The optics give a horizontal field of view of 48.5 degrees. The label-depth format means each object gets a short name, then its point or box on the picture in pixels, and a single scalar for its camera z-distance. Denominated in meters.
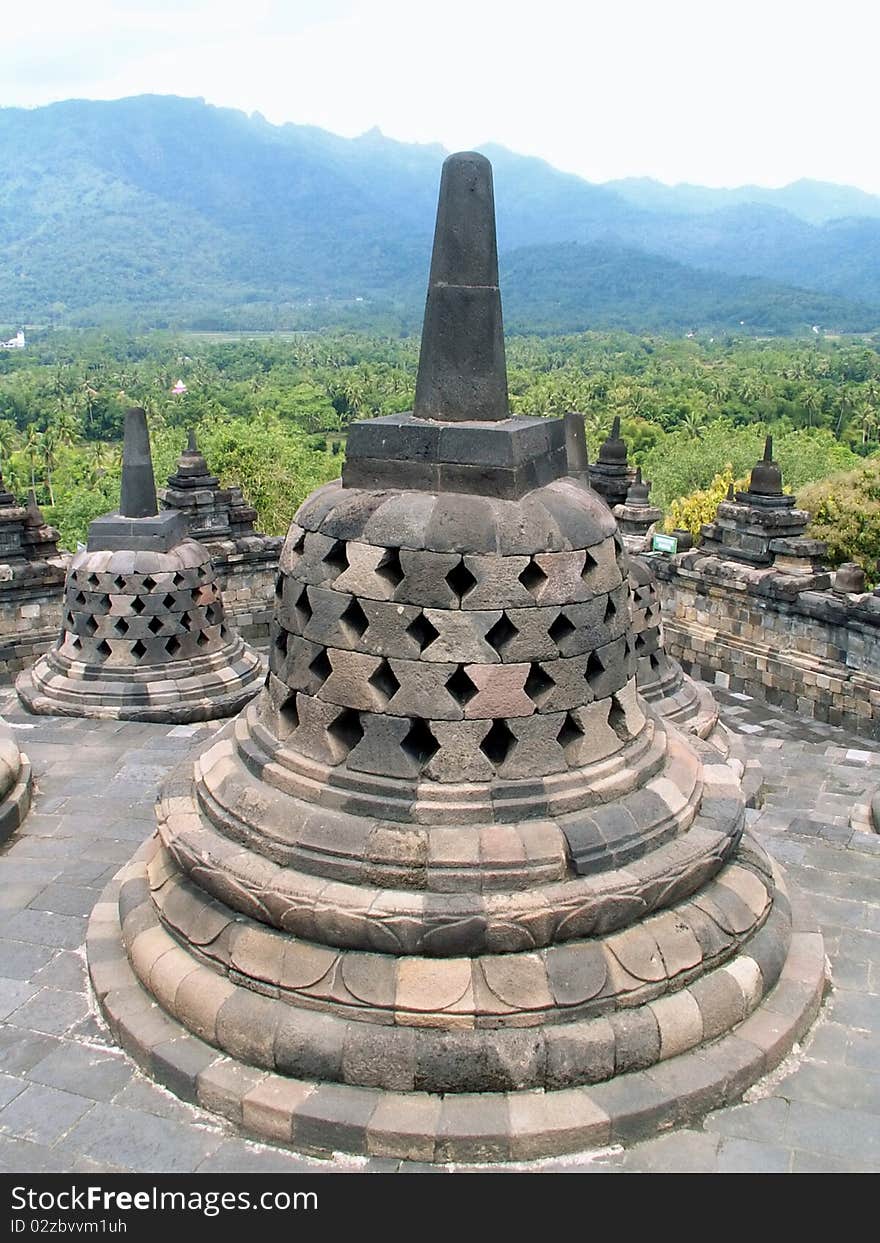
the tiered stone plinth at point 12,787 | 6.69
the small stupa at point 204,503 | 17.31
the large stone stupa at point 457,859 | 4.08
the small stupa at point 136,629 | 10.17
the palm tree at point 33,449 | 52.34
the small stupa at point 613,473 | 18.69
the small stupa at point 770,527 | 15.12
